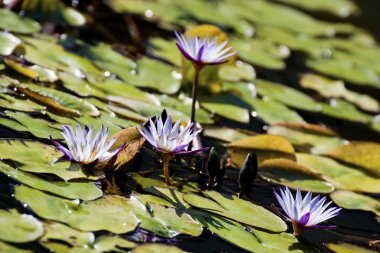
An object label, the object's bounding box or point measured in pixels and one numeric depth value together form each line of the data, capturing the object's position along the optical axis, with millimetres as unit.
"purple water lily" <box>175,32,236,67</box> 5082
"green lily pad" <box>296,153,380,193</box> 5516
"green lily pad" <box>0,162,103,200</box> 4086
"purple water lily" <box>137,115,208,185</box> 4391
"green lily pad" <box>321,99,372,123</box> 7137
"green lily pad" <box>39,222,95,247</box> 3643
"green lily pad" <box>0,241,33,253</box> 3414
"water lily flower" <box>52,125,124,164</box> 4309
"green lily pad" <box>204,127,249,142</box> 5832
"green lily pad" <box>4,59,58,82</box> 5727
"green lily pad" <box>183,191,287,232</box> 4391
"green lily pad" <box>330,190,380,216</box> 5145
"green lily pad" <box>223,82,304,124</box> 6613
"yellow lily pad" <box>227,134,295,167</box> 5633
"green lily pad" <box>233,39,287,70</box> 8055
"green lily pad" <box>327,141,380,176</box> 5957
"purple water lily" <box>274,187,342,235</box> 4297
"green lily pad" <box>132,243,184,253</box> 3750
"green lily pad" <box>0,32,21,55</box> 6004
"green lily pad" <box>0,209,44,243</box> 3529
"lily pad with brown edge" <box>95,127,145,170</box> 4535
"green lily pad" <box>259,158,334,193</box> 5355
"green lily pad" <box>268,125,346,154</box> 6129
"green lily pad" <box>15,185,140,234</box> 3852
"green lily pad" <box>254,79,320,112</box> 7094
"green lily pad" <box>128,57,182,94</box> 6445
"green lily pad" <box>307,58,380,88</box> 8367
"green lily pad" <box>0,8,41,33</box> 6574
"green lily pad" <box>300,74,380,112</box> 7582
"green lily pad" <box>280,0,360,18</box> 11383
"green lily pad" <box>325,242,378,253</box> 4397
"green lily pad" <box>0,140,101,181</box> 4270
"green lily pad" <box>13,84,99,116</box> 5285
